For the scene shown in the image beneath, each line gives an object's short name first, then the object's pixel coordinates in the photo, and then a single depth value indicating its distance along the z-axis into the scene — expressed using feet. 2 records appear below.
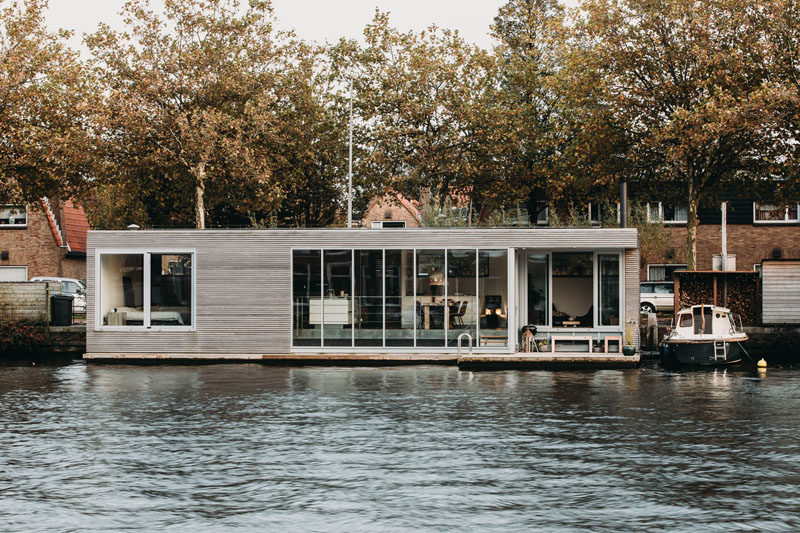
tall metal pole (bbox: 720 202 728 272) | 163.96
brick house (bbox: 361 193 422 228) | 282.77
